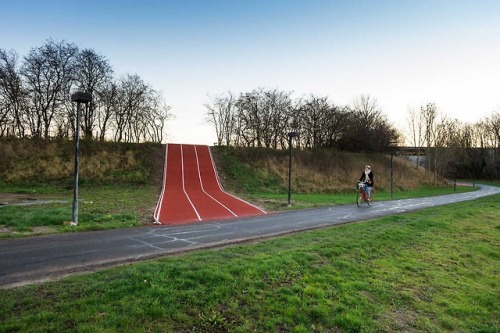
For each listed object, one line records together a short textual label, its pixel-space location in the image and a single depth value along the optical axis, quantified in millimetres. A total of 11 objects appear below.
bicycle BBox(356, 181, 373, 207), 19594
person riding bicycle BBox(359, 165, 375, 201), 18844
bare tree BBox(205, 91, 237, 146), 48375
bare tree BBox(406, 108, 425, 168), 61188
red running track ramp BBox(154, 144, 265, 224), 15320
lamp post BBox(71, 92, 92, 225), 11536
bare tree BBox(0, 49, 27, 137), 33781
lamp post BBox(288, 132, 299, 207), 19734
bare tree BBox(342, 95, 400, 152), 51594
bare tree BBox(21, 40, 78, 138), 34800
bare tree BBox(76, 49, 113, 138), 37156
